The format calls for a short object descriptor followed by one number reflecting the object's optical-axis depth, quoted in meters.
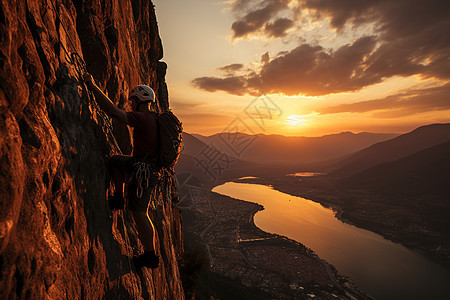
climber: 3.39
